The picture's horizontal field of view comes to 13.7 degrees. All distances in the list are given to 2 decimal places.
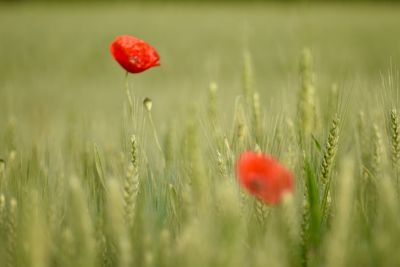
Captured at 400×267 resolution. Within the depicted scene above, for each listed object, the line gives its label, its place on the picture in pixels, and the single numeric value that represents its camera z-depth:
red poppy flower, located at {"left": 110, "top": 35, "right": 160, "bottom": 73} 1.94
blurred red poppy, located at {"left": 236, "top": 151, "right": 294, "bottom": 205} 1.67
